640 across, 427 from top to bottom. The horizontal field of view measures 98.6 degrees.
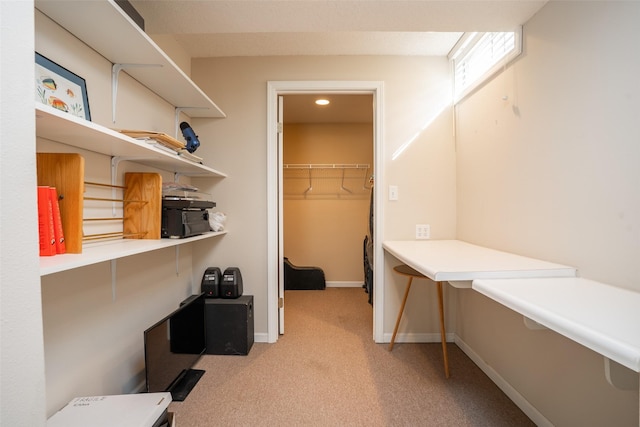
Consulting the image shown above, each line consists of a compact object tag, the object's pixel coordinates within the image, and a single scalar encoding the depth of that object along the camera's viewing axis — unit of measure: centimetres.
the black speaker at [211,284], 206
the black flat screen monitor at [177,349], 138
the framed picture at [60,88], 99
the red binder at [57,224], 89
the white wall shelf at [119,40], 100
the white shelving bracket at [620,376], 81
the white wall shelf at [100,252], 79
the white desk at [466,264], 111
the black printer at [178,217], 150
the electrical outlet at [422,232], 219
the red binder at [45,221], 86
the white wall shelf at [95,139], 81
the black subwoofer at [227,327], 198
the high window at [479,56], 157
